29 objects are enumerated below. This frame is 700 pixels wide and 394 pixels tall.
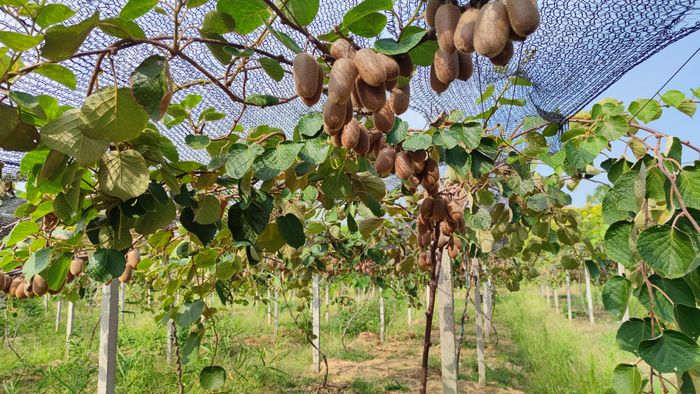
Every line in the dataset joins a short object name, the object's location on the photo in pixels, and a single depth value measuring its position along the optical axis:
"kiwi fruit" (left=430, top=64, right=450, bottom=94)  0.47
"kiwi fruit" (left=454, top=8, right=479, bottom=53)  0.39
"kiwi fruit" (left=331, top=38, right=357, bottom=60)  0.52
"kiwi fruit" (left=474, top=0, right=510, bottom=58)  0.37
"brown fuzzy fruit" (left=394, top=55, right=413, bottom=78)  0.50
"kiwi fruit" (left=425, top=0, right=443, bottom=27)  0.45
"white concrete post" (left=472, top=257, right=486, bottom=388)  4.09
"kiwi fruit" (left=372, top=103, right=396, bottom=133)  0.56
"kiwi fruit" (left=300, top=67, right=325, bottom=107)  0.51
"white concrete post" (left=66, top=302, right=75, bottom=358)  5.30
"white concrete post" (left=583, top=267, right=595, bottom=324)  8.47
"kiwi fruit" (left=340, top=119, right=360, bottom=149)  0.58
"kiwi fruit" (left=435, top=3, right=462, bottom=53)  0.41
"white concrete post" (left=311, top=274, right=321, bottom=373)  4.89
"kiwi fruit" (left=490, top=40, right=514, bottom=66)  0.41
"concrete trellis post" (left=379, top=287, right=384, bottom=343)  6.85
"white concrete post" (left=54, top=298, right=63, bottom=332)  6.98
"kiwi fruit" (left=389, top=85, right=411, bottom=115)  0.56
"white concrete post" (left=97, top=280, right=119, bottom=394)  1.84
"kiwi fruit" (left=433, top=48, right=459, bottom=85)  0.44
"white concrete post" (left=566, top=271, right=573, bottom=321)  8.73
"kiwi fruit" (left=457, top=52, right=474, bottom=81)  0.46
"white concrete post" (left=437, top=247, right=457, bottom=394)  1.62
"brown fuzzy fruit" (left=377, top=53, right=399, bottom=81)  0.45
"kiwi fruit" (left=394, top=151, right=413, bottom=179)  0.76
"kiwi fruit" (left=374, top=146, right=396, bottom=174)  0.75
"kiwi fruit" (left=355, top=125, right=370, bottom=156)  0.62
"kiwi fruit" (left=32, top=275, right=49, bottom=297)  1.23
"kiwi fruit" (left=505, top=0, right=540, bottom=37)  0.36
